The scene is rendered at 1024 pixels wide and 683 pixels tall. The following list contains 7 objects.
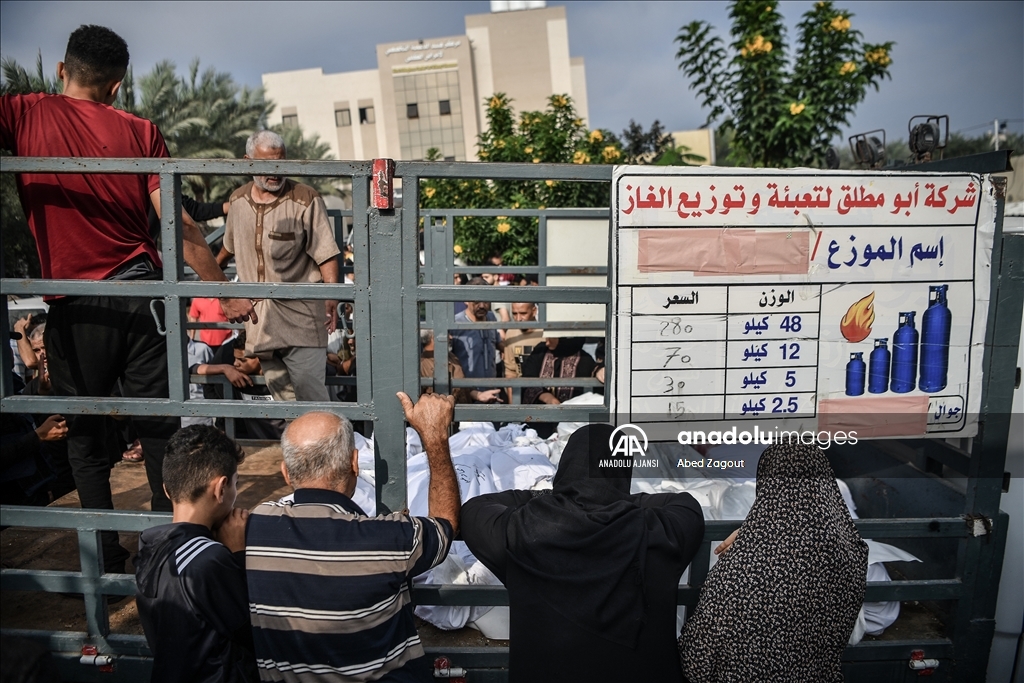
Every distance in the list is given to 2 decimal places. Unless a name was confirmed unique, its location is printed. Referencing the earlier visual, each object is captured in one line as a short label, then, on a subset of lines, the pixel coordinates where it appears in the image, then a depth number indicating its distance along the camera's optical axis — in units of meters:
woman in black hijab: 2.06
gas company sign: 2.34
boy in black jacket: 1.97
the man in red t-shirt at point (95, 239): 2.64
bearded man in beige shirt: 3.77
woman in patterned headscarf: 2.03
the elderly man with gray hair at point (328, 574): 1.99
